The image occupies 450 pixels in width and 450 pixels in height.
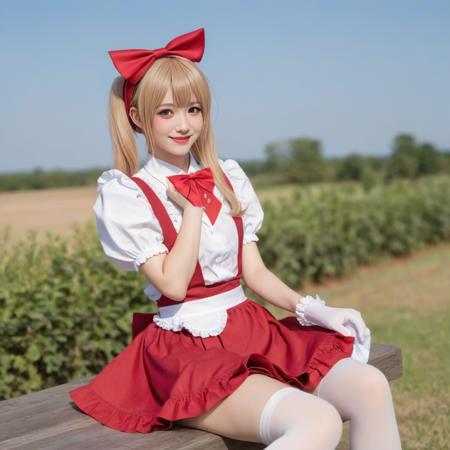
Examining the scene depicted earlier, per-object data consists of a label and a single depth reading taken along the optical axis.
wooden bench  2.07
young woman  2.05
